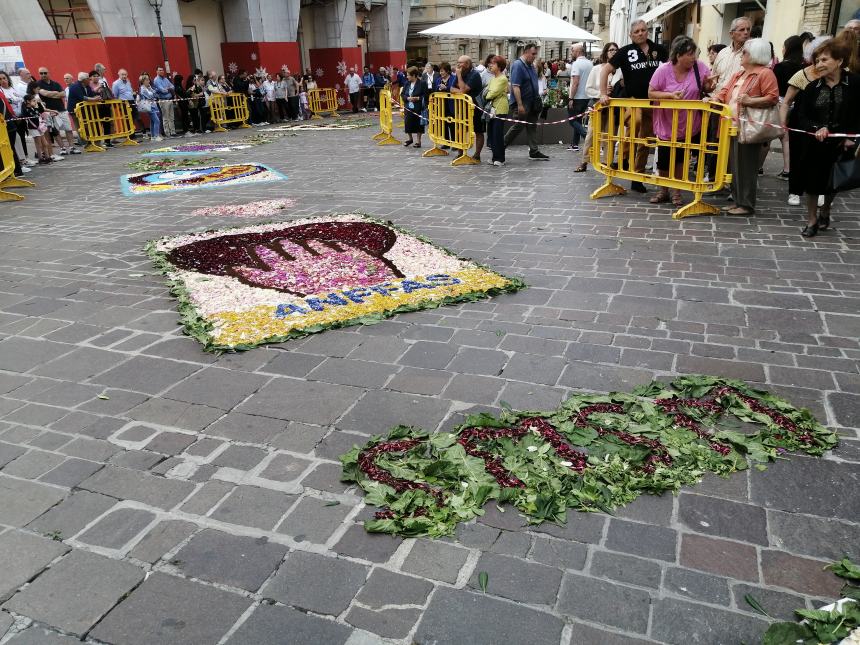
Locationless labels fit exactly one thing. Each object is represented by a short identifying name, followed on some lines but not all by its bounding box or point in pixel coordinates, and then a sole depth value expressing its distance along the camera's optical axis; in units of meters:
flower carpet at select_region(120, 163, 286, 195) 11.61
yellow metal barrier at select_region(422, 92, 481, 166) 12.73
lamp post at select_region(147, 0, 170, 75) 21.05
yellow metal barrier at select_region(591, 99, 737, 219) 7.68
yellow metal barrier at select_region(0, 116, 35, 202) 11.09
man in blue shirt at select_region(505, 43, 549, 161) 11.61
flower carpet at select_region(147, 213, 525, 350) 5.21
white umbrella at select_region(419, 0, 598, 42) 14.73
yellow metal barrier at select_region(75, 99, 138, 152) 17.52
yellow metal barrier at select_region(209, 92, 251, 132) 21.97
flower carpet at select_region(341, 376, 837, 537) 3.03
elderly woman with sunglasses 7.23
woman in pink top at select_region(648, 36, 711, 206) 8.04
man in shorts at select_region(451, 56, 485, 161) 12.64
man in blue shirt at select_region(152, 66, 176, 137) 20.03
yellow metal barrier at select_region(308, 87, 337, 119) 28.58
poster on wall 18.95
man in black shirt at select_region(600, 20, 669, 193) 8.85
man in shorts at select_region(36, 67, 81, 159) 15.64
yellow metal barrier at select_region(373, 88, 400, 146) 17.23
